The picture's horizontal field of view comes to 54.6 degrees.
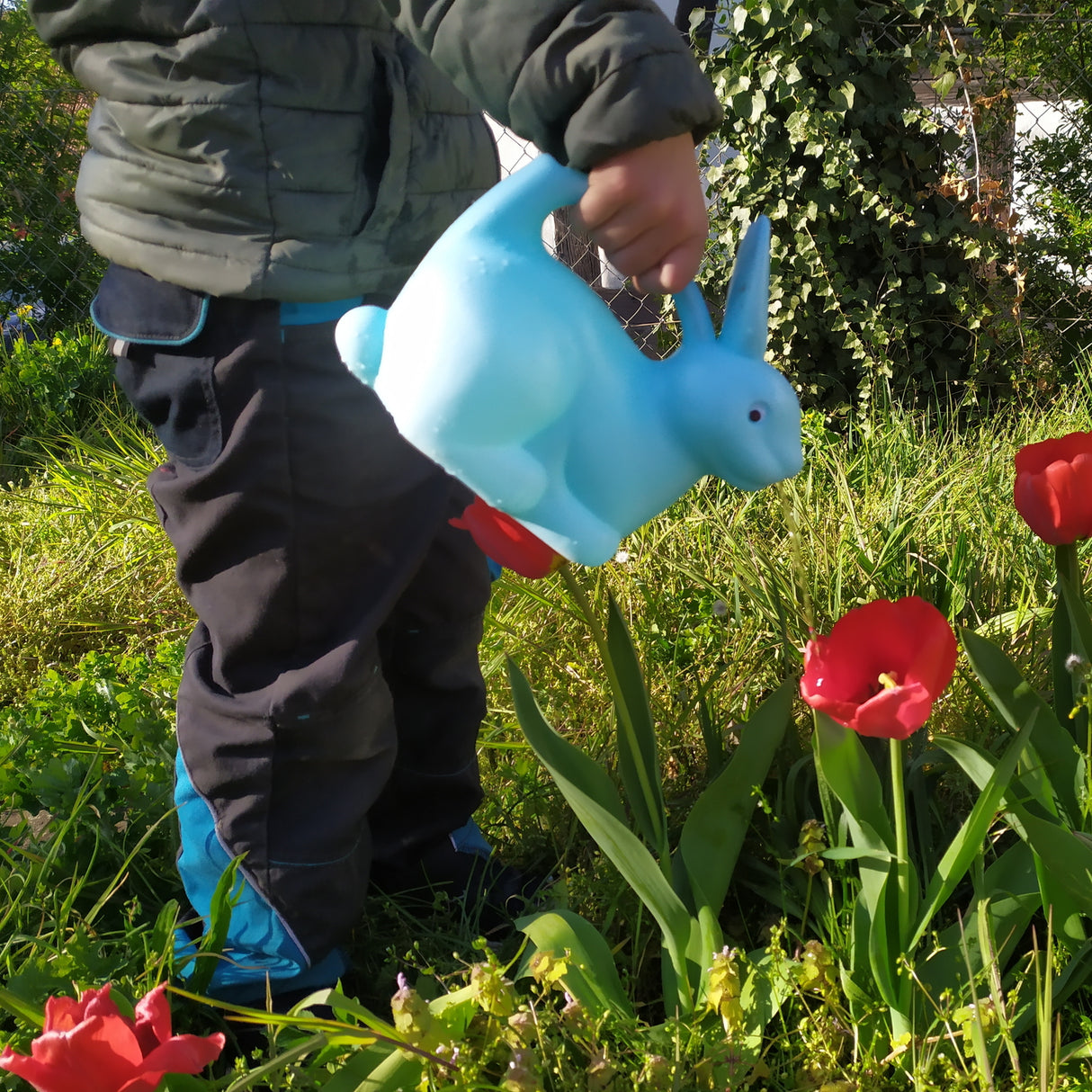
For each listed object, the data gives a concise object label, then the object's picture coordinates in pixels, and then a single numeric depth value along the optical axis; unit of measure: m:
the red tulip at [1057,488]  1.09
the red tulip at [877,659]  0.88
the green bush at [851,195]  3.01
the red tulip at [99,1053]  0.70
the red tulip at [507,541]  0.90
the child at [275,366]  1.04
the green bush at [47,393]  3.59
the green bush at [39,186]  4.91
